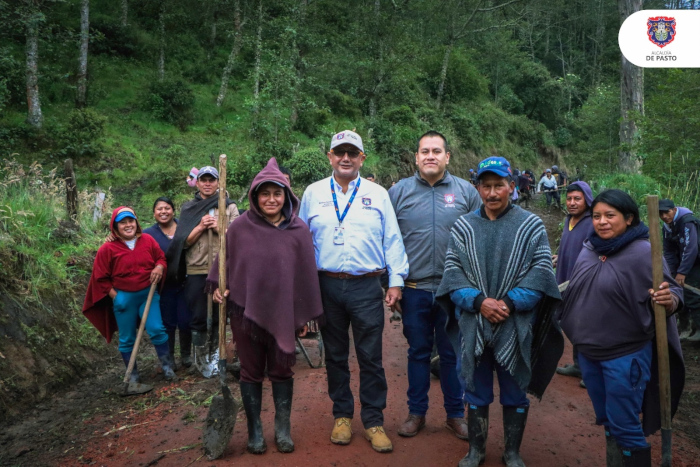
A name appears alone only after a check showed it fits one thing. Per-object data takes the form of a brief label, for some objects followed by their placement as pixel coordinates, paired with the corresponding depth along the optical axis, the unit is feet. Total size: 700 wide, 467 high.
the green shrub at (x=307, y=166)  47.47
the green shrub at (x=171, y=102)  63.36
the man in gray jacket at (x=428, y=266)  12.68
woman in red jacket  17.08
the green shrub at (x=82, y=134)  50.14
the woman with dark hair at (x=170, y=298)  19.04
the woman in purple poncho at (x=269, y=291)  11.66
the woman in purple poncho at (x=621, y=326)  10.13
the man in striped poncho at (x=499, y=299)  10.68
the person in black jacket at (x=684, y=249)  21.85
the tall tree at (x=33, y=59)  46.83
